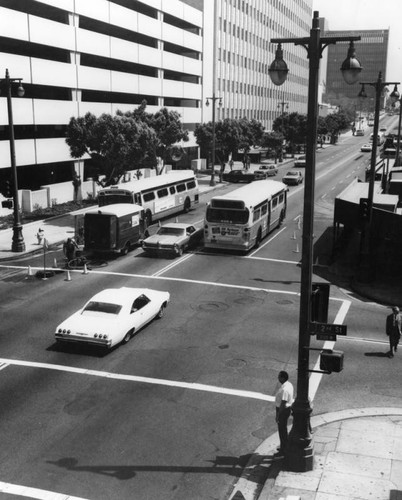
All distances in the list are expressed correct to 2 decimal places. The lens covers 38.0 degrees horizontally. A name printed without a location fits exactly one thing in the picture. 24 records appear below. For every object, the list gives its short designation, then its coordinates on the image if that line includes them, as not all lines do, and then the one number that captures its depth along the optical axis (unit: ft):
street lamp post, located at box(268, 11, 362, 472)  35.55
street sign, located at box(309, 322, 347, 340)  38.16
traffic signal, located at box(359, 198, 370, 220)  86.99
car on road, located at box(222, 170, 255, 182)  221.25
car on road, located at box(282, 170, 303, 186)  212.43
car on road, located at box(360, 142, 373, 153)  370.12
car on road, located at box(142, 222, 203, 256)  100.58
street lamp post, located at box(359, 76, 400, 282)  87.04
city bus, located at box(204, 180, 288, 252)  102.17
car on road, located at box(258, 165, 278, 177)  233.35
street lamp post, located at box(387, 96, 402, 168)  189.54
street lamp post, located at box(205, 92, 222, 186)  209.73
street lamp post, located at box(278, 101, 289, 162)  314.43
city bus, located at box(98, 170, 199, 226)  117.60
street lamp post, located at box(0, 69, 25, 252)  99.30
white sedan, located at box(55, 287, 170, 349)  57.52
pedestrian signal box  37.78
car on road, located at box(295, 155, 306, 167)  276.37
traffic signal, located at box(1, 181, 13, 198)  100.63
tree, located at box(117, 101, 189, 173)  187.21
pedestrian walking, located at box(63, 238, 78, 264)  94.73
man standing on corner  39.45
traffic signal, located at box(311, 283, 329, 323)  38.96
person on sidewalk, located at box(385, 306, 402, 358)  57.62
